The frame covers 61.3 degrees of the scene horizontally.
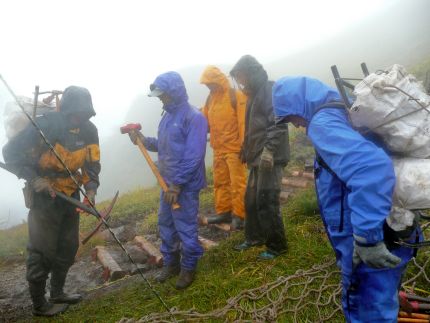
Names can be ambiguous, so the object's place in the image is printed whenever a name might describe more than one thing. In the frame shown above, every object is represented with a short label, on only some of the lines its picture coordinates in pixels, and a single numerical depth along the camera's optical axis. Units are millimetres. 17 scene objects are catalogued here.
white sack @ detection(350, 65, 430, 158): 2152
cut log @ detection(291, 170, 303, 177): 8647
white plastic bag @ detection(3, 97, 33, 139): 4211
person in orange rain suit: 5820
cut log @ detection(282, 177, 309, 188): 7938
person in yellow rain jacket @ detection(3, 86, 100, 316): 4188
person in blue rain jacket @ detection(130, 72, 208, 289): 4379
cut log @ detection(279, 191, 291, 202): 7383
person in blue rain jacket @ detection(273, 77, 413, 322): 2014
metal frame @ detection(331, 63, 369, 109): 2381
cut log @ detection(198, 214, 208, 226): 6799
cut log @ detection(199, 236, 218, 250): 5754
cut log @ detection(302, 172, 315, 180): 8355
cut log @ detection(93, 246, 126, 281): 5391
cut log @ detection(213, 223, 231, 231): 6445
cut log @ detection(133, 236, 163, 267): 5609
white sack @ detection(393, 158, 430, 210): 2043
